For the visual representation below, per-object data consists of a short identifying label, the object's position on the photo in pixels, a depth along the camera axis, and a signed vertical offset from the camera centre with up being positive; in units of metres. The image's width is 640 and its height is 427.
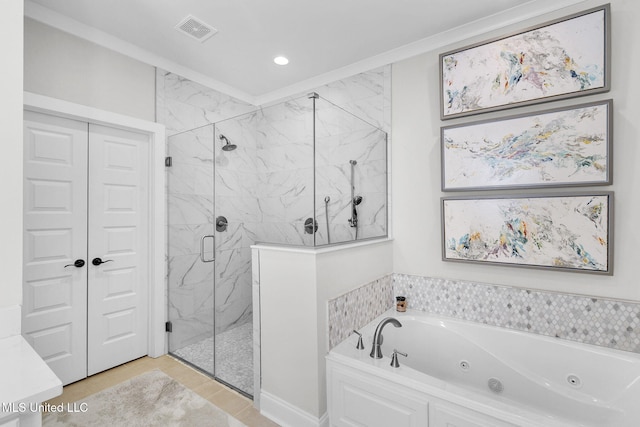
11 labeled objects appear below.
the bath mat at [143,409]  1.93 -1.32
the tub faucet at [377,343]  1.78 -0.77
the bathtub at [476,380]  1.47 -0.96
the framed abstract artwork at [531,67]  1.87 +0.98
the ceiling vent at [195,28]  2.27 +1.40
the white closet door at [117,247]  2.46 -0.30
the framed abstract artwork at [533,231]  1.88 -0.13
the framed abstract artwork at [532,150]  1.87 +0.42
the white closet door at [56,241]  2.16 -0.23
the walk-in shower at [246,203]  2.03 +0.06
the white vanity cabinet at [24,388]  0.84 -0.52
